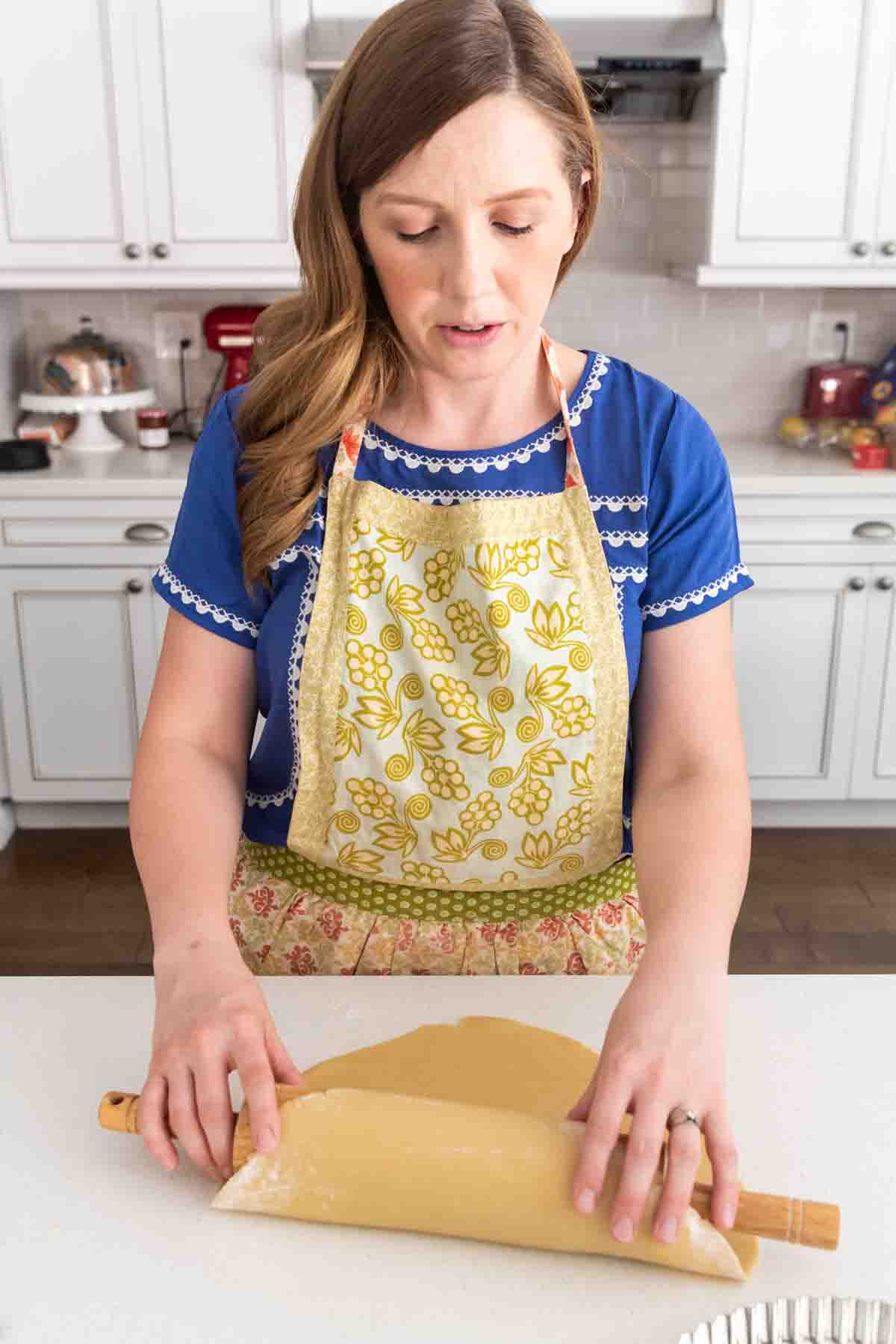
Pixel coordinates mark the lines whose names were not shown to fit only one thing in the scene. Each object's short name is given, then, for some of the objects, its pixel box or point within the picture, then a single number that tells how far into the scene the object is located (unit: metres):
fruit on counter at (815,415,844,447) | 3.13
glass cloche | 3.09
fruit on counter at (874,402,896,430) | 2.98
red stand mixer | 3.06
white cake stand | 3.05
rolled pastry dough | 0.72
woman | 0.97
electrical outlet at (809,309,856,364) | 3.23
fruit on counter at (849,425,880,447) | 2.96
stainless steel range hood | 2.62
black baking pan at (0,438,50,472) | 2.87
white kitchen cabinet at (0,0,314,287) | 2.69
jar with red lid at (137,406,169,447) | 3.09
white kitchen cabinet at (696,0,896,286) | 2.67
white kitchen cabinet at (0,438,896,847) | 2.83
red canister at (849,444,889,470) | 2.89
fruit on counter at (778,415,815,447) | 3.13
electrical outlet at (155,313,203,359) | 3.23
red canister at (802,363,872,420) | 3.17
